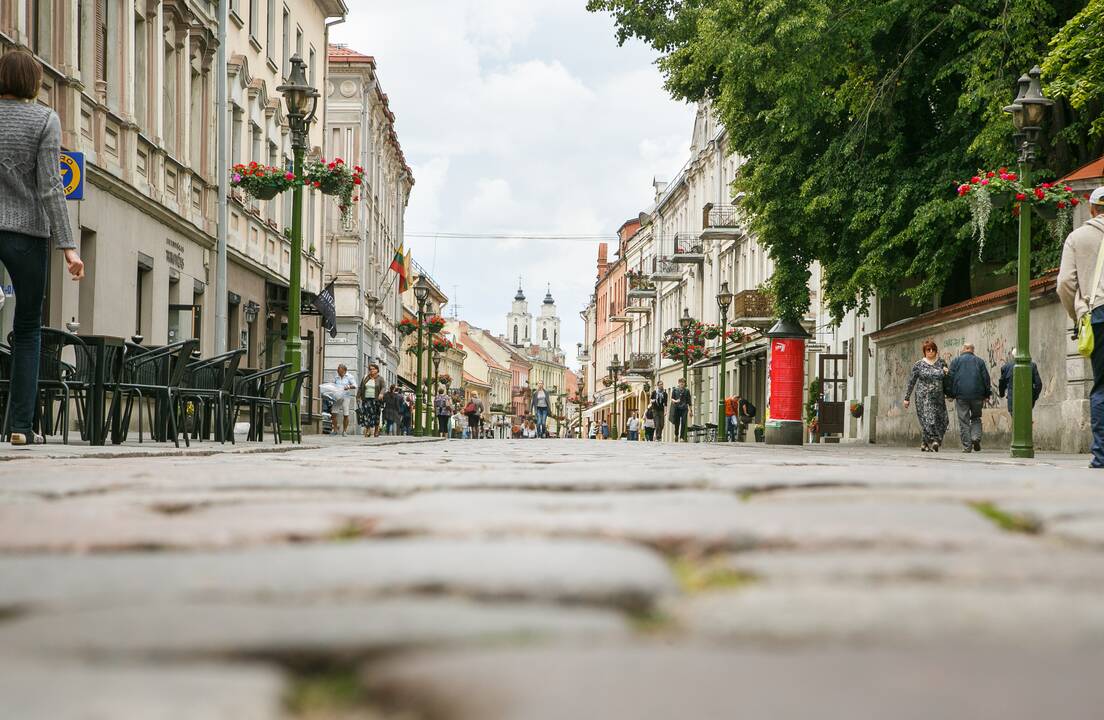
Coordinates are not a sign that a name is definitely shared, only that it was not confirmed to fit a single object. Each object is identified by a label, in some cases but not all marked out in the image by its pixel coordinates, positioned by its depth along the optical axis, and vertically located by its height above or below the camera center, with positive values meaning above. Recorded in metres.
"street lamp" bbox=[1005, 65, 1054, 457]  16.11 +1.88
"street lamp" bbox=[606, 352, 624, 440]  79.00 +2.51
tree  22.09 +5.32
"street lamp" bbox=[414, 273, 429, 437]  37.19 +2.98
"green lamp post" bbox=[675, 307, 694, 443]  50.72 +3.32
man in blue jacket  20.30 +0.39
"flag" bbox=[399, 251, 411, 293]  47.11 +4.57
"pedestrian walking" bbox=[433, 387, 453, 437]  46.72 +0.04
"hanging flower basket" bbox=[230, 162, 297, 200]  20.44 +3.43
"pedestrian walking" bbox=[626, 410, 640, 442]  57.84 -0.53
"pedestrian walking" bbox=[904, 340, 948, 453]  20.28 +0.29
